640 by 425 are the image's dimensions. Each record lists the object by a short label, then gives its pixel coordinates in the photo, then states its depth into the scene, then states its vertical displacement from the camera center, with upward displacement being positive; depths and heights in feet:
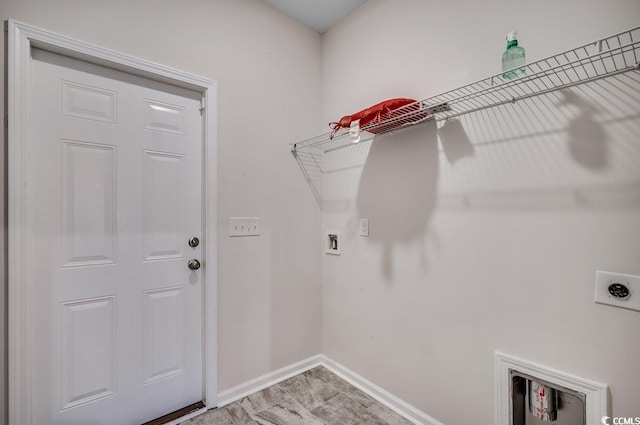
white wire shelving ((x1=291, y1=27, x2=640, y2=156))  3.16 +1.68
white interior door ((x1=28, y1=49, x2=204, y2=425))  4.29 -0.51
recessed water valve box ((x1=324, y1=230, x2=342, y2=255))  6.82 -0.71
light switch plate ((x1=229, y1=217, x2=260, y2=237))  5.85 -0.28
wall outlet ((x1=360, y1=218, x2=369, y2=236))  6.14 -0.29
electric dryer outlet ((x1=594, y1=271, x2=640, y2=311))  3.12 -0.86
